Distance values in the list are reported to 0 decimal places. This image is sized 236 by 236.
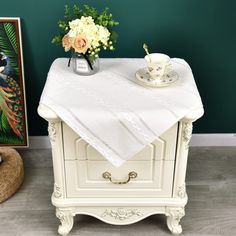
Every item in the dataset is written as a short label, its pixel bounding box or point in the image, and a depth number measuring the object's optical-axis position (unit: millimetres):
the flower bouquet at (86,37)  1674
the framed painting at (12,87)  2102
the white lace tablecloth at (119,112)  1561
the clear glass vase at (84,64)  1768
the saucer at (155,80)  1705
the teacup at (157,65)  1709
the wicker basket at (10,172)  2078
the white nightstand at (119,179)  1654
